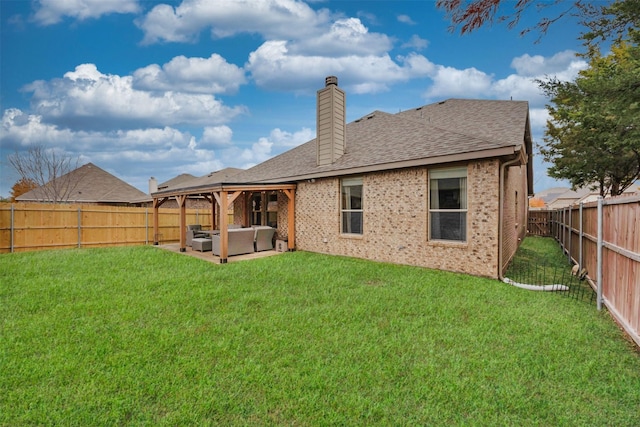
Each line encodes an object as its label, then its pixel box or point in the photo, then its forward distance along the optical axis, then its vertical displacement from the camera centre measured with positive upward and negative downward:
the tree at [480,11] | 3.69 +2.39
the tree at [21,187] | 31.52 +2.73
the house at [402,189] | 7.59 +0.79
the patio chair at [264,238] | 12.03 -0.93
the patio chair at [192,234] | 13.73 -0.91
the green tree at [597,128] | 6.67 +2.89
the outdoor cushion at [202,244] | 12.41 -1.21
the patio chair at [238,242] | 11.08 -1.01
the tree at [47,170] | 25.88 +3.67
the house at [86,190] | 26.09 +2.03
